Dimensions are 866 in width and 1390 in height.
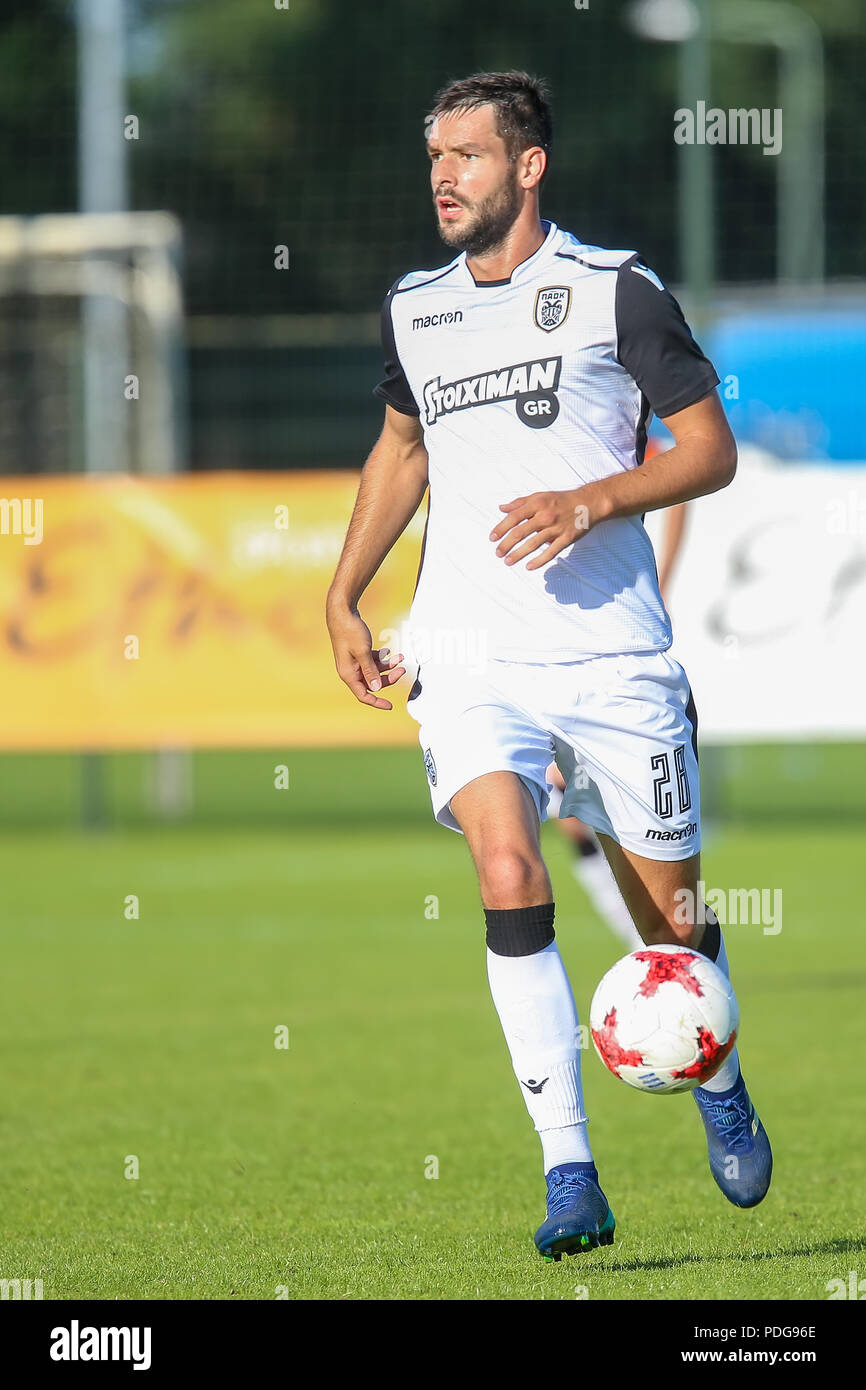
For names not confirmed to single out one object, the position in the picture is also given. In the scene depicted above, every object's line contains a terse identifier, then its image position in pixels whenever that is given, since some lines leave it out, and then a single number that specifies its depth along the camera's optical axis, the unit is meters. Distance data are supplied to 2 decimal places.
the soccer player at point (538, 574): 4.62
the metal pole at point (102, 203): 16.45
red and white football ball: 4.57
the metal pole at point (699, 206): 15.29
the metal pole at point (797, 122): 27.17
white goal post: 16.48
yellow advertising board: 15.04
